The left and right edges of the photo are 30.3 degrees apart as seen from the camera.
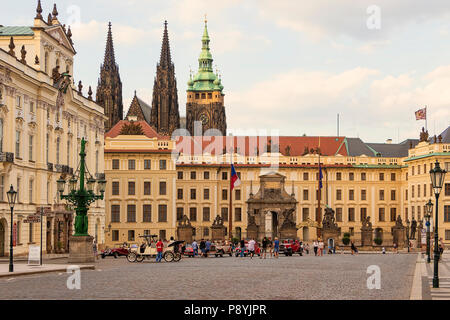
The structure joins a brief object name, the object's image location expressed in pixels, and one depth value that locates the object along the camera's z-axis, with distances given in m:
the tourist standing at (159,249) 45.14
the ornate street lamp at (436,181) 27.59
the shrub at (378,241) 86.92
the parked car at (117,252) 60.86
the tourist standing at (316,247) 64.25
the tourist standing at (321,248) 63.41
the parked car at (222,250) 58.53
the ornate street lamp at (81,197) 41.84
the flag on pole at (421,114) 86.44
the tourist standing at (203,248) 55.97
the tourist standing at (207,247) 55.76
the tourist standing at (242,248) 57.71
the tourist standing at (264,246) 54.52
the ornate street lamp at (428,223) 48.94
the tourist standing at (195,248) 57.53
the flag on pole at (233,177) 77.62
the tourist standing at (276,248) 54.21
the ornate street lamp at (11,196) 35.68
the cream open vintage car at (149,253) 46.50
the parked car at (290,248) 60.69
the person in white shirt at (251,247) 56.07
